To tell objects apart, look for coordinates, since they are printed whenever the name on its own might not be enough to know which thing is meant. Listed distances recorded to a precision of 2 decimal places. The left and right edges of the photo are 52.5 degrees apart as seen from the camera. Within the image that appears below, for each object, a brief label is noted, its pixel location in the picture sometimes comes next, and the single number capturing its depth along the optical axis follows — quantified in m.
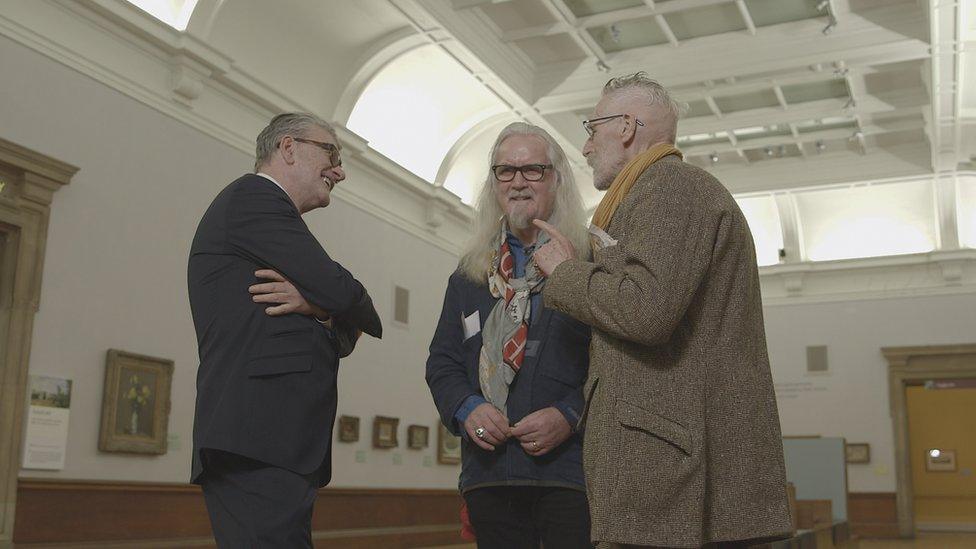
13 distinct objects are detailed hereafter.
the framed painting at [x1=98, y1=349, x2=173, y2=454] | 9.62
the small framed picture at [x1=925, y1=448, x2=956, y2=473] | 25.78
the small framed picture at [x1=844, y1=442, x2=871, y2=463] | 20.33
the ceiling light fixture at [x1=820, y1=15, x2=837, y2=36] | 13.54
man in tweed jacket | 2.48
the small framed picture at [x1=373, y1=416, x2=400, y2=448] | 14.32
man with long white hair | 3.15
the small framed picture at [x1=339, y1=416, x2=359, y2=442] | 13.55
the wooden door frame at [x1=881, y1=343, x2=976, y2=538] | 19.89
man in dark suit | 2.91
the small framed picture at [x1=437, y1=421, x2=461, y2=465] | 16.30
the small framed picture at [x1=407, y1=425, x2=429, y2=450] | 15.31
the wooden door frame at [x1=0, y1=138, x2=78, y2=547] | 8.59
